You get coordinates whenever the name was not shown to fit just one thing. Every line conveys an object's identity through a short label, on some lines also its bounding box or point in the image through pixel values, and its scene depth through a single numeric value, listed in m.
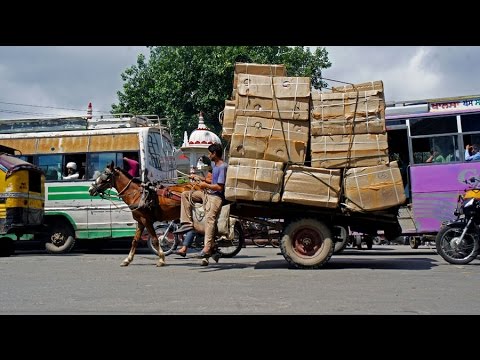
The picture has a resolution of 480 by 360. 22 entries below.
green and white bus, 16.20
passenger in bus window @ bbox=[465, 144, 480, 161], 13.48
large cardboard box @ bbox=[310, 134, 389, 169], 9.98
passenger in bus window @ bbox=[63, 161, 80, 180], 16.42
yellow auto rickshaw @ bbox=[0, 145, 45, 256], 14.71
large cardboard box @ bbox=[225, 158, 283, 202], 10.05
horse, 11.91
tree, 34.69
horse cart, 10.38
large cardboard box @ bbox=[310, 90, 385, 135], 10.01
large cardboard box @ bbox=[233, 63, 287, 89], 10.34
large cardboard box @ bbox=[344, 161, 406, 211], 9.79
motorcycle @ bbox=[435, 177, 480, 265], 11.47
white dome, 30.17
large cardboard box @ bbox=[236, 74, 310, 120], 10.16
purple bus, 13.48
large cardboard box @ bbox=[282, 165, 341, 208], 10.00
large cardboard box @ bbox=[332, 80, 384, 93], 10.12
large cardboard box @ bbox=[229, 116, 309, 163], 10.13
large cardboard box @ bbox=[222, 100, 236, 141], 10.52
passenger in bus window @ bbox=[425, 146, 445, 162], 13.84
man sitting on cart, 10.70
